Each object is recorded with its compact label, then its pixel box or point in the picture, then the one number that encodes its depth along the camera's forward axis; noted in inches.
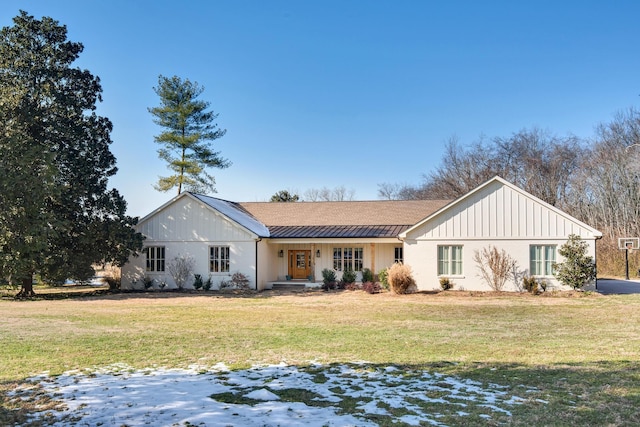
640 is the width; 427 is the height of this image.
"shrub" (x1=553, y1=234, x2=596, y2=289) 774.5
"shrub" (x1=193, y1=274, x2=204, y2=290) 930.1
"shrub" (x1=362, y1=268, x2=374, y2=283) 966.4
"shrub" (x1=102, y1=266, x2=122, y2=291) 995.9
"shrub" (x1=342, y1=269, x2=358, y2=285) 955.3
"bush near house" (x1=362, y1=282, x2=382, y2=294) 843.5
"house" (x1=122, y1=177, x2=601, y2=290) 826.8
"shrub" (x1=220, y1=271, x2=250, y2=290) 915.4
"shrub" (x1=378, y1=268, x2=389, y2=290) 868.6
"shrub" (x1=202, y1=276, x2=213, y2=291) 925.8
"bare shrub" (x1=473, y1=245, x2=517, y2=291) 827.4
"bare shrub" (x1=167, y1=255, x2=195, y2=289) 947.3
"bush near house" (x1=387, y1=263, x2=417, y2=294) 814.5
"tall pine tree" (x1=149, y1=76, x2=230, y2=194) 1509.6
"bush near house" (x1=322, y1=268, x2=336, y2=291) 925.8
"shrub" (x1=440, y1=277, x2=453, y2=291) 840.3
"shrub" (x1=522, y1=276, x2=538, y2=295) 792.1
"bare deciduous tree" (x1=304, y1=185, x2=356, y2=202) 2669.8
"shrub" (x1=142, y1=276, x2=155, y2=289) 959.6
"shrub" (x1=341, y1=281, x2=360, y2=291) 918.7
